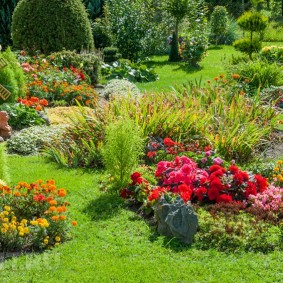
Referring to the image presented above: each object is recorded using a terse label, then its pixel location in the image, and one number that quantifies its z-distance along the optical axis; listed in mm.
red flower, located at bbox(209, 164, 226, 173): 8016
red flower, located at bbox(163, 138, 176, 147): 9141
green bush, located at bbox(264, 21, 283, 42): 27672
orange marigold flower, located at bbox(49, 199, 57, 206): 6850
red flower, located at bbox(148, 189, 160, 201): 7328
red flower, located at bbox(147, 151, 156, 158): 9131
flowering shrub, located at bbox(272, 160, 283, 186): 8031
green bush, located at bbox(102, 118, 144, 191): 7984
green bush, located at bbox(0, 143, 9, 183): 8141
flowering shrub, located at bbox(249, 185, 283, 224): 7363
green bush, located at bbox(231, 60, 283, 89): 14219
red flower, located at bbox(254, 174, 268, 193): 7871
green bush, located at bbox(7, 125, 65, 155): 10289
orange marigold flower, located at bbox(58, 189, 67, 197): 6893
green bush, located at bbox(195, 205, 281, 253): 6680
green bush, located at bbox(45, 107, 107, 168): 9406
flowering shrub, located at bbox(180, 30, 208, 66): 18953
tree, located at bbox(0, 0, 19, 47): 20406
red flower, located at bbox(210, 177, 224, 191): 7721
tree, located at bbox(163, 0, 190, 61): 20438
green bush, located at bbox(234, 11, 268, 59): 18156
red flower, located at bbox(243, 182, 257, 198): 7762
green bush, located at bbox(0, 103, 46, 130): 11562
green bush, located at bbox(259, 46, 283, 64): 17344
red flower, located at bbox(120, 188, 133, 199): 7953
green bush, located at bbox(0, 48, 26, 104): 12406
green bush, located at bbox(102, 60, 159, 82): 16875
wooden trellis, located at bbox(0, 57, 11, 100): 9439
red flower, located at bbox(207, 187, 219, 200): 7730
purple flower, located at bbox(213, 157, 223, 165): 8553
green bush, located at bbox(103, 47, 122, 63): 18906
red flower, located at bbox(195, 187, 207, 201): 7711
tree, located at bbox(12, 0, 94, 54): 17031
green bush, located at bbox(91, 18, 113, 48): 21031
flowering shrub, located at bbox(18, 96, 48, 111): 12117
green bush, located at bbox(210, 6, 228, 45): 25250
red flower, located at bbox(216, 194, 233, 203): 7633
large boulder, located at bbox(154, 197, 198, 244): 6777
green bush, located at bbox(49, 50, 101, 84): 15703
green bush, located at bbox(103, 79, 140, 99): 13781
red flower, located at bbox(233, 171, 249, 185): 7824
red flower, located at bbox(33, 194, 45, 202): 7004
